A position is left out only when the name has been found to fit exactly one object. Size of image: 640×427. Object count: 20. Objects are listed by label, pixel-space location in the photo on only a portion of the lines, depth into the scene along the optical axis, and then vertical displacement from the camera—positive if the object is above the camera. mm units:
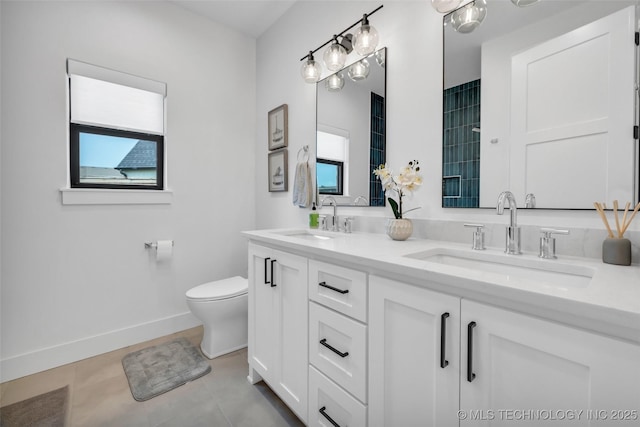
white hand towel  2088 +175
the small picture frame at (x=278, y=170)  2383 +343
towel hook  2172 +443
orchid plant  1383 +142
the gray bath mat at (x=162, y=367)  1631 -1027
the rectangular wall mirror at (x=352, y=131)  1676 +510
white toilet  1898 -729
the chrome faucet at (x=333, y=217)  1876 -50
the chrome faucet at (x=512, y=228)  1050 -68
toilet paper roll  2195 -320
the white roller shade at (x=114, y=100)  1955 +817
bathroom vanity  544 -331
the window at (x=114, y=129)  1971 +600
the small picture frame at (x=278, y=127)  2379 +714
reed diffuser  848 -102
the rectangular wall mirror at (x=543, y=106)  924 +396
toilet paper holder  2223 -284
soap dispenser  2012 -75
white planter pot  1355 -93
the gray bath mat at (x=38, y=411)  1380 -1047
